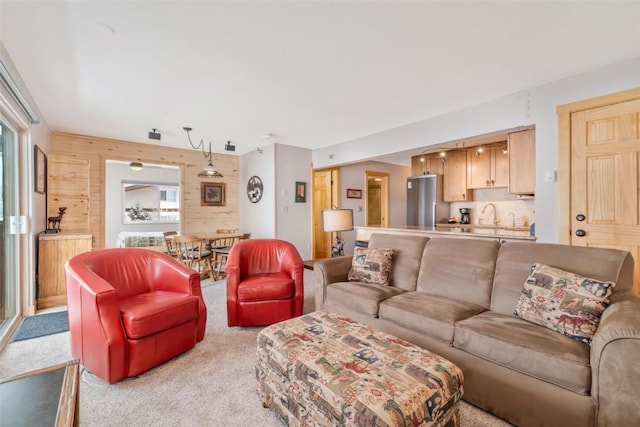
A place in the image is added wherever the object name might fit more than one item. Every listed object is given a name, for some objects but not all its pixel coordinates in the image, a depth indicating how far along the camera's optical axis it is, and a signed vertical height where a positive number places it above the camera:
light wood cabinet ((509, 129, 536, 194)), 3.30 +0.59
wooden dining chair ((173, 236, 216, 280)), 4.32 -0.63
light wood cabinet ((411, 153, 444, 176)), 5.93 +1.01
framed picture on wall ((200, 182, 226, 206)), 6.41 +0.44
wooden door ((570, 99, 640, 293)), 2.51 +0.32
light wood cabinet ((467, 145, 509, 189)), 5.01 +0.82
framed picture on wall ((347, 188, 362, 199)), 6.50 +0.44
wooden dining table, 4.59 -0.58
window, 8.39 +0.34
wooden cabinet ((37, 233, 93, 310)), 3.42 -0.57
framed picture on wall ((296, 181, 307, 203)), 5.93 +0.44
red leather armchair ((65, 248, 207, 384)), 1.87 -0.68
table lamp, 3.56 -0.09
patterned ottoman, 1.12 -0.71
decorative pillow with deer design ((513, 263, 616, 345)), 1.53 -0.50
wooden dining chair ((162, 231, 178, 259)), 4.71 -0.48
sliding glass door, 2.78 -0.13
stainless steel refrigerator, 5.81 +0.24
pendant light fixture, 4.69 +0.80
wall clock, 6.09 +0.52
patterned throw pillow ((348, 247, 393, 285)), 2.69 -0.51
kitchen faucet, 5.38 -0.04
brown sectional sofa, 1.26 -0.67
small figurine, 3.91 -0.13
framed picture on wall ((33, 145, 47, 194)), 3.36 +0.55
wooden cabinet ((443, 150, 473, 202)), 5.57 +0.69
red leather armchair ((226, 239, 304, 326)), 2.76 -0.75
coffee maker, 5.72 -0.06
